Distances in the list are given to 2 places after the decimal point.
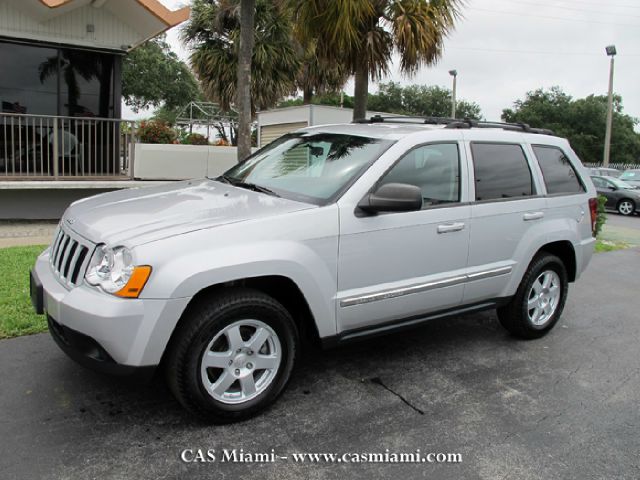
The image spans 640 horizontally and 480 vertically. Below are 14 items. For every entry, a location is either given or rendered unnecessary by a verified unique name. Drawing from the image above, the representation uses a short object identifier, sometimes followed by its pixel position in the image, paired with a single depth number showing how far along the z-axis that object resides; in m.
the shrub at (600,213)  10.77
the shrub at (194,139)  12.54
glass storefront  10.19
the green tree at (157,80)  34.59
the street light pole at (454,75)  31.55
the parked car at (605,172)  21.54
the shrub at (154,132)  11.59
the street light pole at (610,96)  22.39
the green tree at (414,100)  62.56
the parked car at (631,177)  20.58
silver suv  2.98
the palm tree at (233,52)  17.19
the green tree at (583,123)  50.81
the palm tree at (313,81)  19.69
